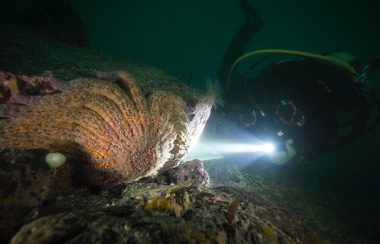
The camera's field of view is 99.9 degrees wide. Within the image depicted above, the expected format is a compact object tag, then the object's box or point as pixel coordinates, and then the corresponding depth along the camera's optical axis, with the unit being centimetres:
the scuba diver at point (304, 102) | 105
